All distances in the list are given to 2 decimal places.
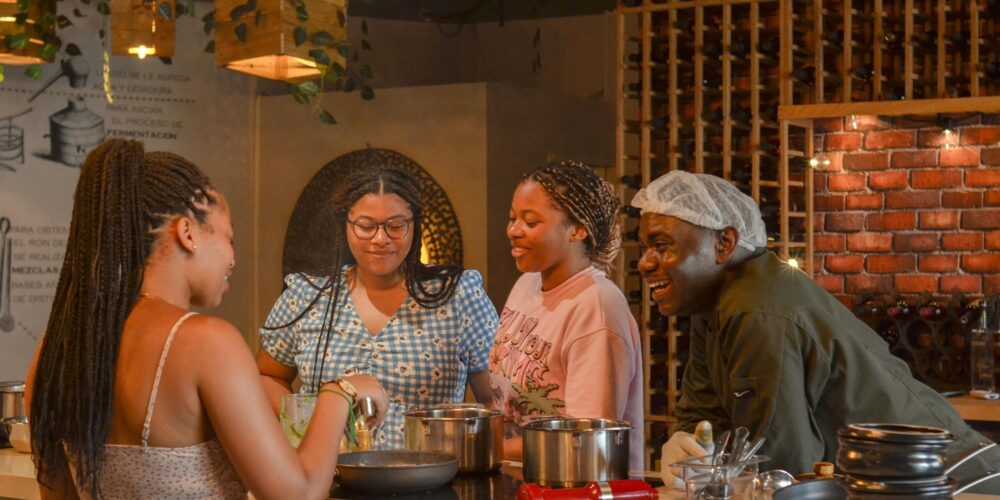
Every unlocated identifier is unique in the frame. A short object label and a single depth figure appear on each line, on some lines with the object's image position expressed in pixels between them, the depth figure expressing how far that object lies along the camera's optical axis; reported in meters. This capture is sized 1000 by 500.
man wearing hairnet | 2.48
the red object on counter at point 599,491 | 2.21
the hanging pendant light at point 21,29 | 3.94
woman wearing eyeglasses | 3.24
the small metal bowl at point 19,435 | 3.08
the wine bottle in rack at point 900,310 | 5.32
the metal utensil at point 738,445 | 2.11
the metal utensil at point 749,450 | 2.12
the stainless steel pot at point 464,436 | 2.56
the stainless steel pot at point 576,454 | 2.34
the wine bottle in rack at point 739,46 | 5.48
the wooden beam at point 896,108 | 4.89
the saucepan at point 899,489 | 1.63
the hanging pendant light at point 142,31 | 4.18
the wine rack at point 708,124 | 5.47
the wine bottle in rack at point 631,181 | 5.63
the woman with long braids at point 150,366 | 1.90
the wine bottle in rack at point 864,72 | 5.39
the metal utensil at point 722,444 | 2.17
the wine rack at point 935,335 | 5.23
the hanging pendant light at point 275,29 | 3.59
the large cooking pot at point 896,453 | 1.63
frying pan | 2.33
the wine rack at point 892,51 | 5.23
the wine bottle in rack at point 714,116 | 5.52
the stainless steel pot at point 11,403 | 3.26
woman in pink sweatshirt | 2.78
